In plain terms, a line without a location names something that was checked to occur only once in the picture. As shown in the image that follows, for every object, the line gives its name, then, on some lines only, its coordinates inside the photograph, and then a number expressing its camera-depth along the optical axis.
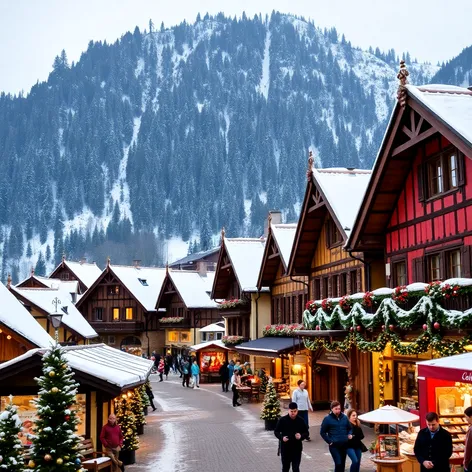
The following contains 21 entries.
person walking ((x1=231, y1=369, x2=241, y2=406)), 32.59
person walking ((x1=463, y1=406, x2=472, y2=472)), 11.49
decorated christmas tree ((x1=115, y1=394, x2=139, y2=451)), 18.59
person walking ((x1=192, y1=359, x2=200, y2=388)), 42.56
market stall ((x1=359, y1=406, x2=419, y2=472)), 14.33
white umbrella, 14.37
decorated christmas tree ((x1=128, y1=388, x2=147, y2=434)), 22.80
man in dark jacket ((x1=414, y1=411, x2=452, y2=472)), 11.61
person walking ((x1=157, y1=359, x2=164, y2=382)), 51.09
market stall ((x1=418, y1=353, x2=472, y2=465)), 13.34
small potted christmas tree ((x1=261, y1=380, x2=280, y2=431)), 23.89
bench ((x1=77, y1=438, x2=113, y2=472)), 14.98
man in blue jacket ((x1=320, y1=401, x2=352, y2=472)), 14.21
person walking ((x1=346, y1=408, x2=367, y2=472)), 14.45
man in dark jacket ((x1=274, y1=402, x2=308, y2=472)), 14.14
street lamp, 18.02
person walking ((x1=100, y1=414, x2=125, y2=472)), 16.00
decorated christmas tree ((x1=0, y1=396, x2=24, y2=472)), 11.48
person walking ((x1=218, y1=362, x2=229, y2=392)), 41.59
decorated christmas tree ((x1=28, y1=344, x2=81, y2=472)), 12.46
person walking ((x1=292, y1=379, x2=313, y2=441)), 20.20
